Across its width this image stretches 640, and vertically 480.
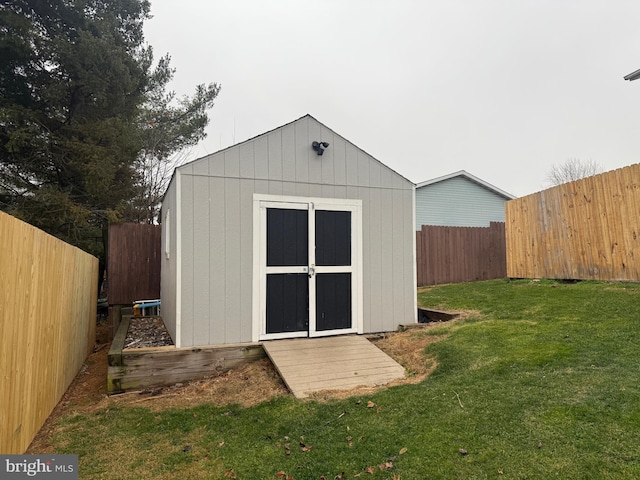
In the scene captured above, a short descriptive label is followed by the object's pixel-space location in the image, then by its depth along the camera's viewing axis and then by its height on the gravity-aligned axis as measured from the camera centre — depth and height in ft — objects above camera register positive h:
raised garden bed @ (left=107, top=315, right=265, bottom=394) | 14.80 -3.46
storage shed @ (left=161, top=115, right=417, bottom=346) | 16.75 +1.64
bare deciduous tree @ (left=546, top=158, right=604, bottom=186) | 76.07 +20.87
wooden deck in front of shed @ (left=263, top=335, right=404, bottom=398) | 13.71 -3.49
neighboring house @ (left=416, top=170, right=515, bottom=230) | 55.31 +10.76
